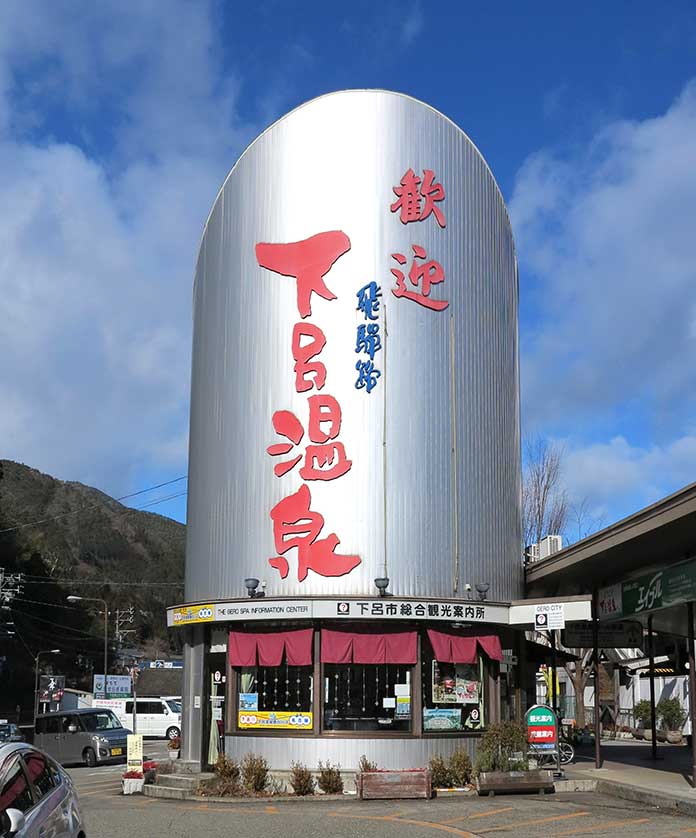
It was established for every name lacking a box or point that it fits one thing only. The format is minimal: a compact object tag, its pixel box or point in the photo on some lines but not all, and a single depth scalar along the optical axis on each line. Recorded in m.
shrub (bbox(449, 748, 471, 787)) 21.45
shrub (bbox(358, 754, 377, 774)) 21.59
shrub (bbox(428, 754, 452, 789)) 21.34
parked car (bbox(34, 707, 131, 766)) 38.16
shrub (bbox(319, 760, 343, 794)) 21.05
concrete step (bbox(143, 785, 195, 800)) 21.89
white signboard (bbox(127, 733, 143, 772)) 23.91
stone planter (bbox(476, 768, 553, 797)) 20.80
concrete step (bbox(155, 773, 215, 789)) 22.92
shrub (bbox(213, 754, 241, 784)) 21.48
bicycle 27.20
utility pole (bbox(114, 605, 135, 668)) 112.93
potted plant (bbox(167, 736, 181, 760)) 31.61
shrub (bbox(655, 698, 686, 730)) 42.41
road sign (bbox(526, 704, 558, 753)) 22.41
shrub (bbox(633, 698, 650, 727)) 45.16
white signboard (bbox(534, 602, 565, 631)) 23.22
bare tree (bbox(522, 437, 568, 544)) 52.62
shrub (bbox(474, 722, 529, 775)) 21.30
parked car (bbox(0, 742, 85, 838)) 8.70
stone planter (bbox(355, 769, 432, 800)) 20.14
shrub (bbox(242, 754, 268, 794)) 21.17
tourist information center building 23.22
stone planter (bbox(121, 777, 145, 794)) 23.53
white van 52.25
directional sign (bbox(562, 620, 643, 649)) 28.89
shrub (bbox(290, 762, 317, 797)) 21.00
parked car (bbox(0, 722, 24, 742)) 40.67
